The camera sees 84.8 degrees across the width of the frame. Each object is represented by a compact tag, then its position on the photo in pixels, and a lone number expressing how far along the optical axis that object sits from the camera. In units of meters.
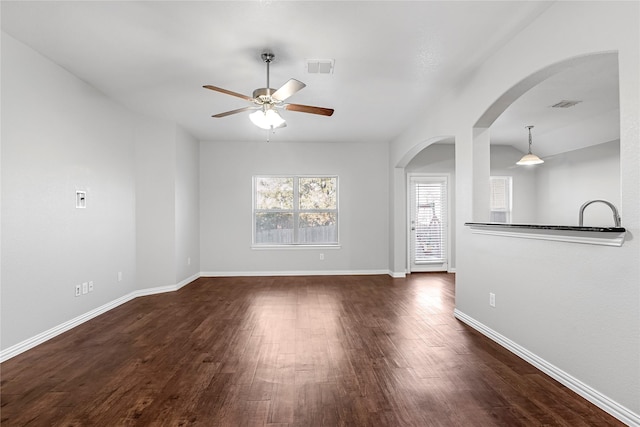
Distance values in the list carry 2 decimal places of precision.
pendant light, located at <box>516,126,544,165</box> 5.86
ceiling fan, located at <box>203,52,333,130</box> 3.22
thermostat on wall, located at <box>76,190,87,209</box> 3.88
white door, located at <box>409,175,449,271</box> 7.46
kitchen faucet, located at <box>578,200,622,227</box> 2.40
